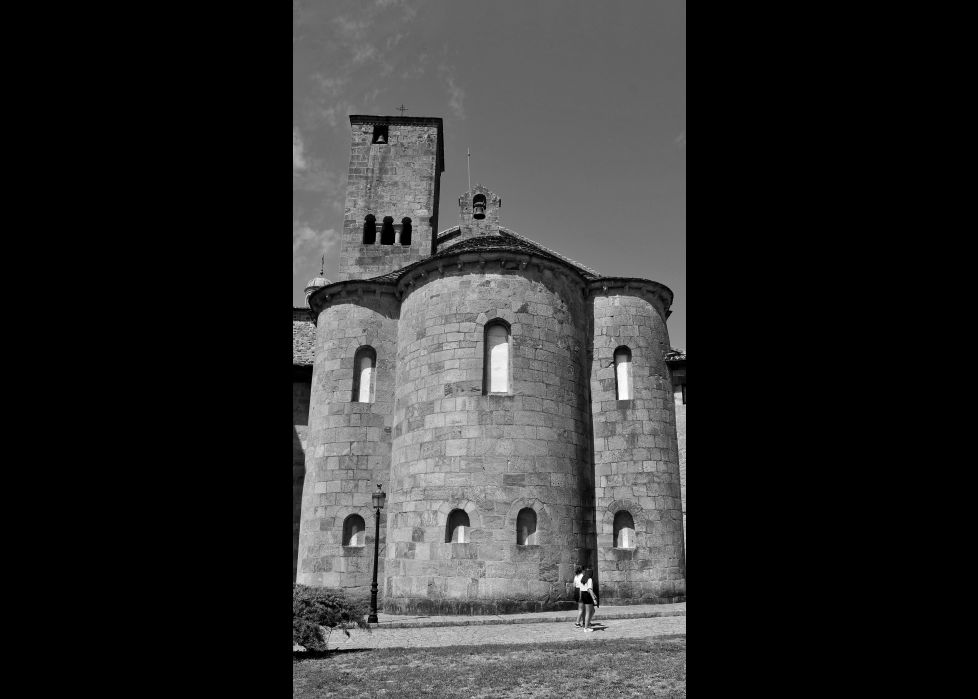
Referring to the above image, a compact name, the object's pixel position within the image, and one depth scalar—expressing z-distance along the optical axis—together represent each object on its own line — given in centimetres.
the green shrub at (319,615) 1023
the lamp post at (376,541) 1480
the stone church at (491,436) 1641
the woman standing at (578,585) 1328
